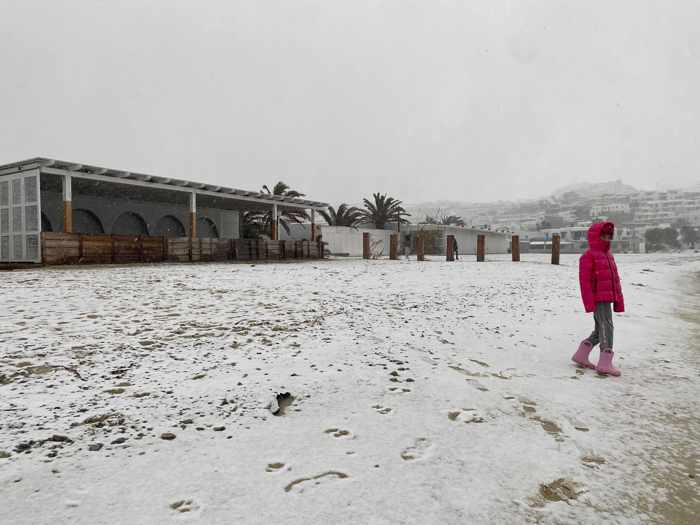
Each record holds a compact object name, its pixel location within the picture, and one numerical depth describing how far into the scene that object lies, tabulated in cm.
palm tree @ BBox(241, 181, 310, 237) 2552
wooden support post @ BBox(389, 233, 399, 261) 2102
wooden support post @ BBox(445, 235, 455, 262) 1870
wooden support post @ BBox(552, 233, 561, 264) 1685
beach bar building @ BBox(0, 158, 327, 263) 1281
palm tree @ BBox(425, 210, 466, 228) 5068
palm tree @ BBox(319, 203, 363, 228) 3247
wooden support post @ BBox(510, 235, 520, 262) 1877
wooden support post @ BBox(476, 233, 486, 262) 1881
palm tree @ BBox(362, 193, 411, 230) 3381
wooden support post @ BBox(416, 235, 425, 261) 2020
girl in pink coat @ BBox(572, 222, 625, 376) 346
